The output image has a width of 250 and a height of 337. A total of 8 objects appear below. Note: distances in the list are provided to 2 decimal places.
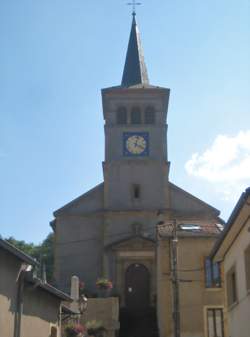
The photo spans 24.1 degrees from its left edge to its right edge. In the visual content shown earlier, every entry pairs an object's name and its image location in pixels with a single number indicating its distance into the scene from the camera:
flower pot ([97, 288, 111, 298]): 33.34
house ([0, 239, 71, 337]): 13.63
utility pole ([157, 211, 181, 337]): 20.39
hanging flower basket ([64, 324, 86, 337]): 22.45
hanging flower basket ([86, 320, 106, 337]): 26.89
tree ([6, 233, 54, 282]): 65.19
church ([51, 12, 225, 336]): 39.75
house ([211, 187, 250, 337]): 14.22
